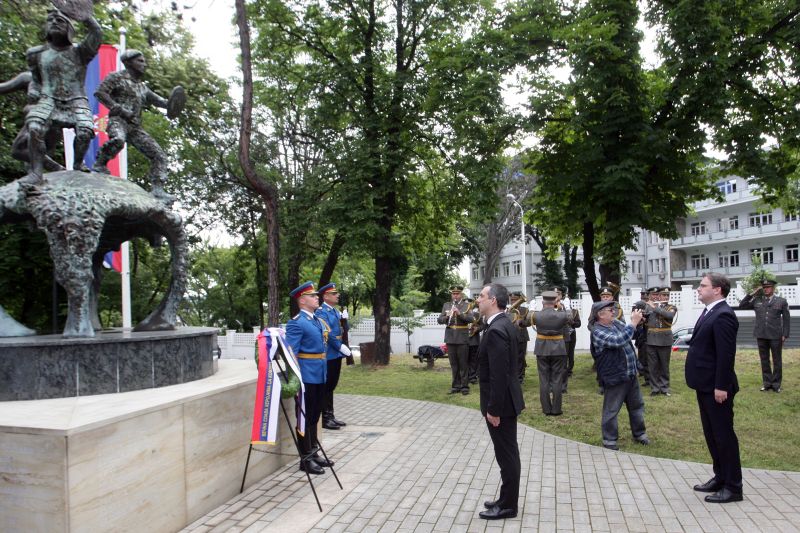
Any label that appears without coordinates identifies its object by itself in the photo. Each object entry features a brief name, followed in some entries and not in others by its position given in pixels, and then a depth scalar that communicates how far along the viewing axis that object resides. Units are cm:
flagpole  1209
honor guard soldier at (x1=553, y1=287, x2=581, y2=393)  1034
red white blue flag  1088
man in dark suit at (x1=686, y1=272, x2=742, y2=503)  515
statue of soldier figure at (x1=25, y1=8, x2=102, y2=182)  564
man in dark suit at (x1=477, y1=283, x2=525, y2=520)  488
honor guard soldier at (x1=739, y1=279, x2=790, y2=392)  1088
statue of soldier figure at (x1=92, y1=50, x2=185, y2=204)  611
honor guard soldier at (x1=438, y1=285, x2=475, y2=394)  1188
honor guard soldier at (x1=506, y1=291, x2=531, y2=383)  1139
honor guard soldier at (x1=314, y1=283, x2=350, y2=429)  828
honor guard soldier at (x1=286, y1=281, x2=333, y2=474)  632
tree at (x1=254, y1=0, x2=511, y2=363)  1666
